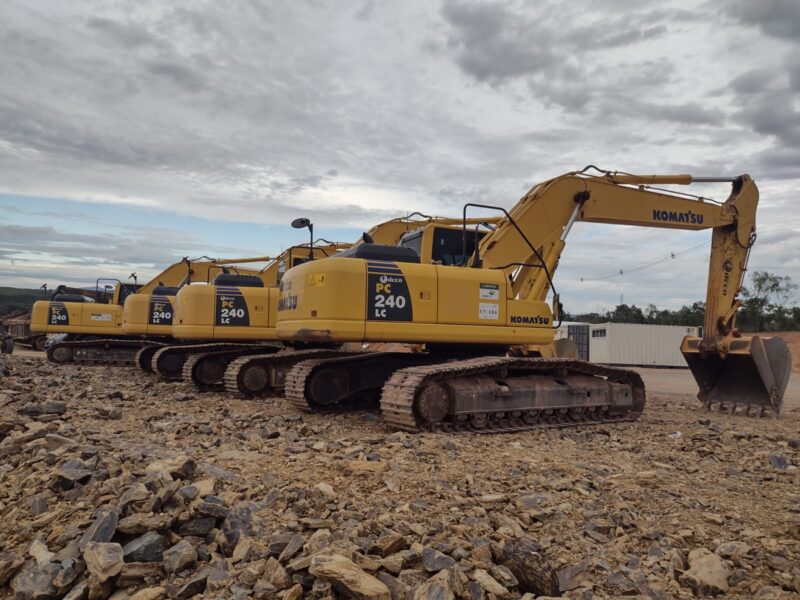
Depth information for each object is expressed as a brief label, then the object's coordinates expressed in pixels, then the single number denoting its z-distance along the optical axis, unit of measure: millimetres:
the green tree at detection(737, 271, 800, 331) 50938
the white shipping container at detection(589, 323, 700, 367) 35312
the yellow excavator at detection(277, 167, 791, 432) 8383
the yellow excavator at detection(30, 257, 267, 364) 19516
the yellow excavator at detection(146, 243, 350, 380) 14305
